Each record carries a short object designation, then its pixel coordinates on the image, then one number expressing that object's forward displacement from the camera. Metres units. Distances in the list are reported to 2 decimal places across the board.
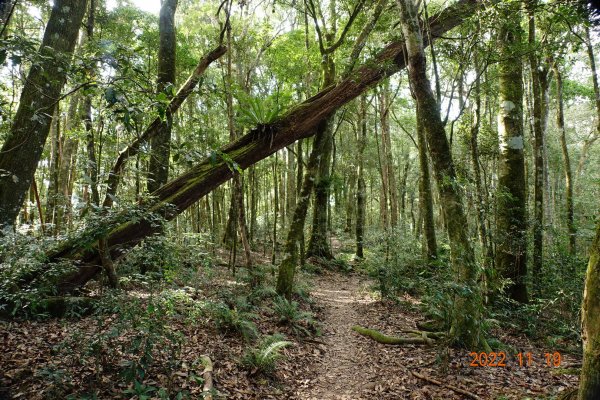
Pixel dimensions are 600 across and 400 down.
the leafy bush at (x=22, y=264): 3.53
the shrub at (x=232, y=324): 6.07
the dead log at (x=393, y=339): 6.21
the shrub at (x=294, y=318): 7.04
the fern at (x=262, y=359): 5.10
